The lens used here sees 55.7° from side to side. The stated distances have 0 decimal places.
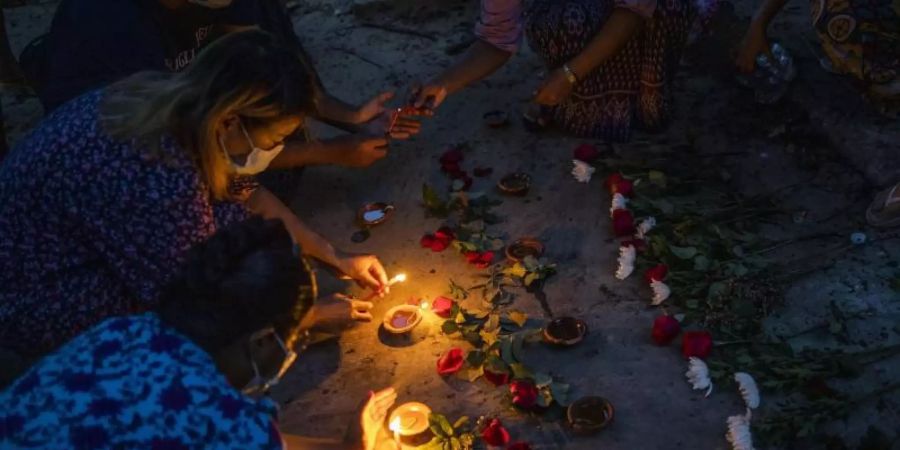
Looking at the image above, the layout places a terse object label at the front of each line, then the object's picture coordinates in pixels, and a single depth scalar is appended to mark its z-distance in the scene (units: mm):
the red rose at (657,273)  3645
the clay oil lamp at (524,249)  3990
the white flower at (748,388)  3045
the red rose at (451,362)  3412
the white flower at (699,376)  3189
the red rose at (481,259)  3967
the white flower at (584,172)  4379
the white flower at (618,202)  4090
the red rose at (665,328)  3367
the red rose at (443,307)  3748
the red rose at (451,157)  4675
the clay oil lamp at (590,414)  3074
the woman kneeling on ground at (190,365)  1799
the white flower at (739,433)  2891
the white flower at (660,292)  3574
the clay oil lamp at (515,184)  4371
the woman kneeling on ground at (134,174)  2486
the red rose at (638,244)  3871
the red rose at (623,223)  3977
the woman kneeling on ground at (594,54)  4195
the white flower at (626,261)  3783
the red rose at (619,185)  4176
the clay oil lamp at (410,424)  3135
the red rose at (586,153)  4469
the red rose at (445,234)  4137
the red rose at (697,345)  3252
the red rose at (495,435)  3039
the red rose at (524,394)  3174
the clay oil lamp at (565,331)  3443
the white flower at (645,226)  3926
